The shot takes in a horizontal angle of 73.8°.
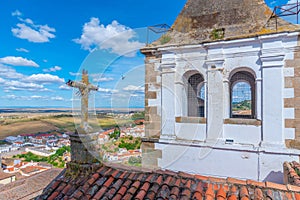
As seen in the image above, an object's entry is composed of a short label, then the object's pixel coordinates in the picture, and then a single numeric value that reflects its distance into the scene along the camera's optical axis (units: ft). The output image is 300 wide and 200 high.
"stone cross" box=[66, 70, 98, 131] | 9.92
